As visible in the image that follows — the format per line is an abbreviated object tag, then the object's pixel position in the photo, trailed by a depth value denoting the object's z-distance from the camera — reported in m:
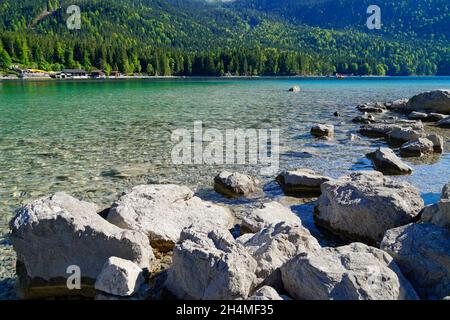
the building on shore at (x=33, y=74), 151.94
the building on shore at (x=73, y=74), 164.31
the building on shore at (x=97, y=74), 173.62
